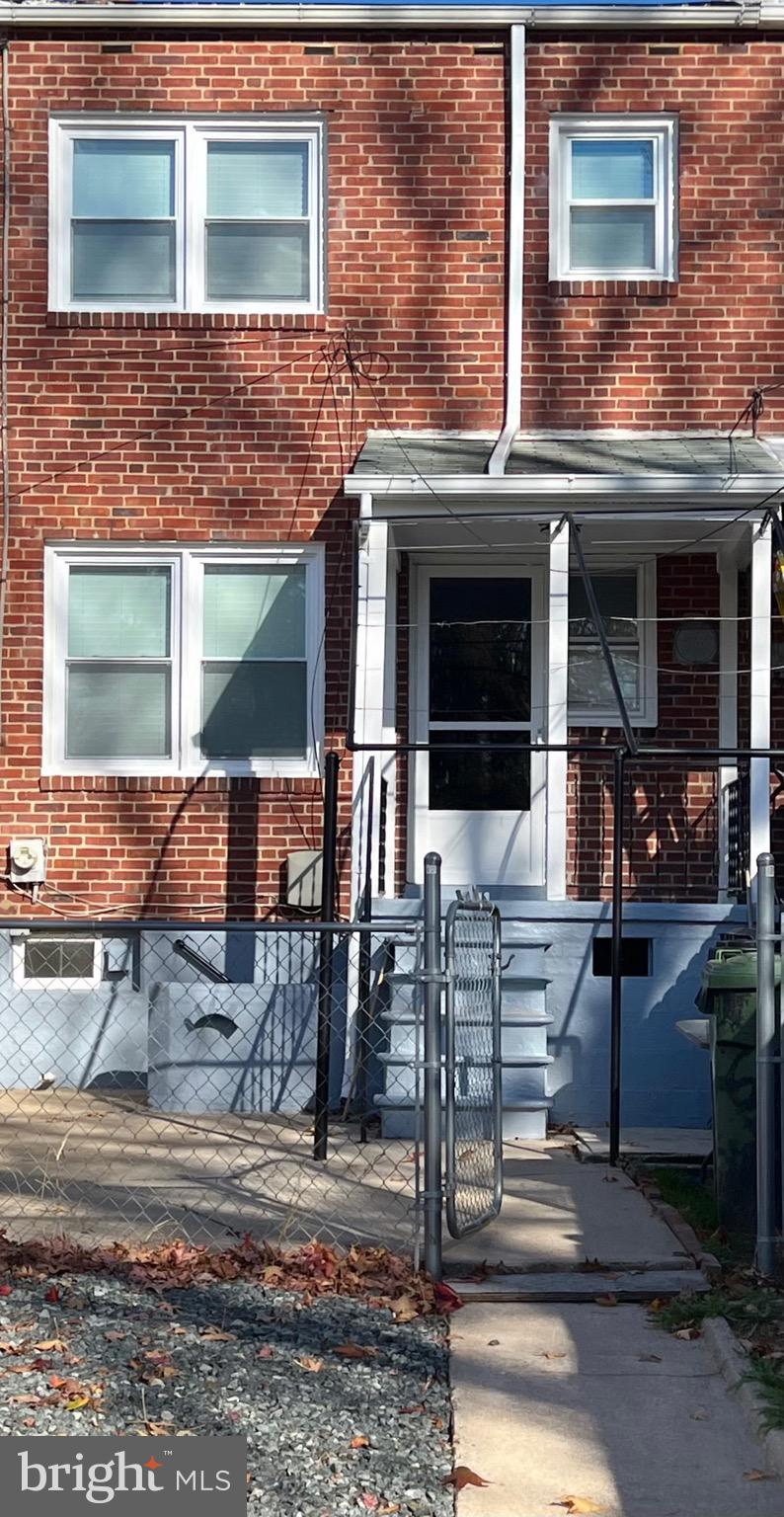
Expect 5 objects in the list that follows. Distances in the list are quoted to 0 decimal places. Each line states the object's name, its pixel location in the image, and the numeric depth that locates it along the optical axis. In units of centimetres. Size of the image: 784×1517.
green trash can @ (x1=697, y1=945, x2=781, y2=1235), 663
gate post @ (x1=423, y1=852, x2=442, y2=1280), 594
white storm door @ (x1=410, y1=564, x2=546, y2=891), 1105
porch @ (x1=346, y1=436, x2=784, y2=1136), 966
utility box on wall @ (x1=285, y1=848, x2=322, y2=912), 1067
